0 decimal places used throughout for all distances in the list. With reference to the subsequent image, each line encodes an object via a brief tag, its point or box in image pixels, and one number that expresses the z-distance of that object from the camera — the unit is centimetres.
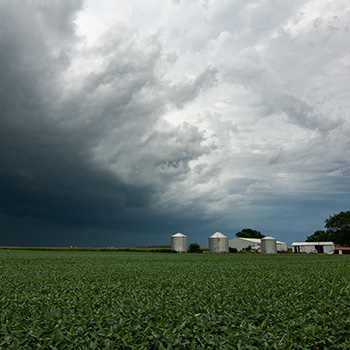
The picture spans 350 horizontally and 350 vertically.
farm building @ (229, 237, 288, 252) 10575
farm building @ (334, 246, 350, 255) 10320
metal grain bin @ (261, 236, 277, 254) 8044
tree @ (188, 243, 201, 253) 8569
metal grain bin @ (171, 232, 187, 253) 8106
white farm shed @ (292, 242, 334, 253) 10489
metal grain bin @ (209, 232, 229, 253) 8044
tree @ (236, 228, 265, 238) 14276
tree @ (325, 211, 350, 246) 10150
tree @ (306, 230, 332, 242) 11551
